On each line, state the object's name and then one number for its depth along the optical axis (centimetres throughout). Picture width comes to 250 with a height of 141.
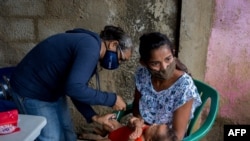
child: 215
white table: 178
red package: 180
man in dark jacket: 219
